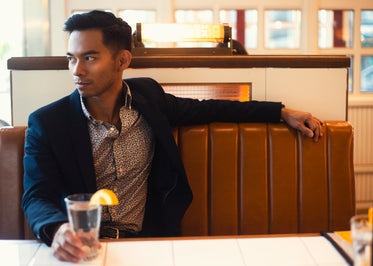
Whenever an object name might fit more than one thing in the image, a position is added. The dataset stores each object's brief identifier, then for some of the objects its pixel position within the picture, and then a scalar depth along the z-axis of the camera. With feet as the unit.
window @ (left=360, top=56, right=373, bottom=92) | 12.19
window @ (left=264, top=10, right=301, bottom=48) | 12.13
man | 4.42
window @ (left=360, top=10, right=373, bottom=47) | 12.10
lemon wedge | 2.84
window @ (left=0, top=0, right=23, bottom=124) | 11.71
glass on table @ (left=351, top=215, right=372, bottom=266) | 2.23
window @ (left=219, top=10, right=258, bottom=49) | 12.01
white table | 2.97
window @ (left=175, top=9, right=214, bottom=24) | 11.96
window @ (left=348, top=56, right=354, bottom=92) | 12.16
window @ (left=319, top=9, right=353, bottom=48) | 12.09
